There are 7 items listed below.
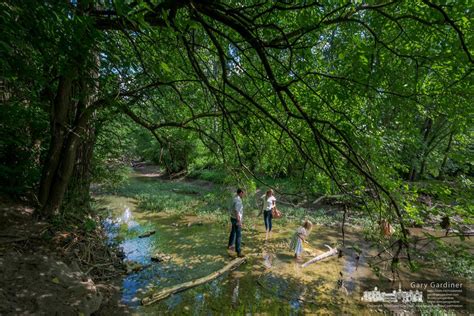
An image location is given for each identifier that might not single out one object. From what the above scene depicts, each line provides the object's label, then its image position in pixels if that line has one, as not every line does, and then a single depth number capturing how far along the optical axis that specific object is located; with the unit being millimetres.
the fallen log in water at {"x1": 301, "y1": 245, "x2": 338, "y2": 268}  7487
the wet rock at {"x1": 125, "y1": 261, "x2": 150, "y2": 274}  6176
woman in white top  9328
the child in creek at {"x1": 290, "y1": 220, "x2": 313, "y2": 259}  7801
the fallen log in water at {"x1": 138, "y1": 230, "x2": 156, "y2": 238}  9095
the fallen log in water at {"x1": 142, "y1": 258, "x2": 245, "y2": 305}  5020
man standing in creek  7656
